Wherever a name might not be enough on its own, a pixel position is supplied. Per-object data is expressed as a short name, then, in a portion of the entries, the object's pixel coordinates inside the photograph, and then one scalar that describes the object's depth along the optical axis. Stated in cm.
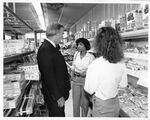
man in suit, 168
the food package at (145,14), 135
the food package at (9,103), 121
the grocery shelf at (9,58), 116
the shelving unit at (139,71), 135
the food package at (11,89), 135
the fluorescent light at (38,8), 355
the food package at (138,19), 146
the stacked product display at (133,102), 142
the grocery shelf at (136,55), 136
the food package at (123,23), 172
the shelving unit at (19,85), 128
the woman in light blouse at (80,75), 255
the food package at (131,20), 156
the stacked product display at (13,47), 149
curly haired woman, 140
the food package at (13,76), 145
